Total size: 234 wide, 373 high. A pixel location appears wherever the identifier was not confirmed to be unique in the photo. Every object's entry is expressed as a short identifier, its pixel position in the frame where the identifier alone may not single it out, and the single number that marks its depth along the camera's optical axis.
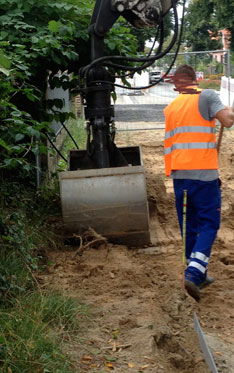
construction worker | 6.01
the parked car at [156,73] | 20.65
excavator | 6.89
